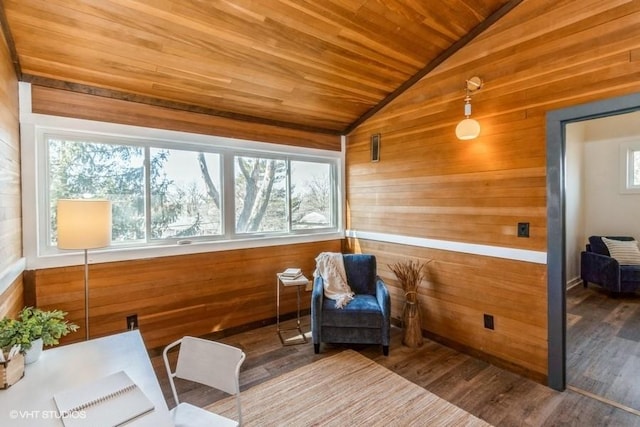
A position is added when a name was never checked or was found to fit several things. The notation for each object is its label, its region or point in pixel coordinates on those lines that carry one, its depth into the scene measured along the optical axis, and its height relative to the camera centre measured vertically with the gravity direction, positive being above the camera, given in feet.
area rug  6.66 -4.50
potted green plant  4.33 -1.70
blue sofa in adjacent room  13.10 -2.81
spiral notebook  3.44 -2.28
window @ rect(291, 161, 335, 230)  13.02 +0.69
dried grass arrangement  9.92 -3.09
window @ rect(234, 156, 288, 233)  11.51 +0.69
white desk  3.50 -2.28
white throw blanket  10.07 -2.30
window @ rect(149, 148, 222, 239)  9.77 +0.66
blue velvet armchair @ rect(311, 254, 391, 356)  9.26 -3.35
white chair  4.69 -2.52
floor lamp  6.35 -0.18
